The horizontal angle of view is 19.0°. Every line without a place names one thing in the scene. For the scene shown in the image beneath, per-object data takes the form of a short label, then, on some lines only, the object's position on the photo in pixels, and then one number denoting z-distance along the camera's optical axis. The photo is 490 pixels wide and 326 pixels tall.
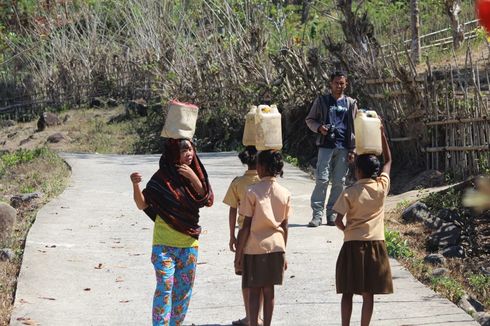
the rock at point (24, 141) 37.21
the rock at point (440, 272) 12.39
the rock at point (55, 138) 36.59
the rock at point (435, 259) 13.21
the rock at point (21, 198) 18.09
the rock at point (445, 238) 14.06
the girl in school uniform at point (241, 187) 9.77
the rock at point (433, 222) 15.02
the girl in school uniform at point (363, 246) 9.03
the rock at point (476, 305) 11.21
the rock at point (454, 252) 13.63
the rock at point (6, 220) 14.30
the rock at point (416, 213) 16.07
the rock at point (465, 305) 10.74
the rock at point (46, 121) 39.20
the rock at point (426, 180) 19.49
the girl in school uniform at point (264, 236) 9.00
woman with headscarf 8.84
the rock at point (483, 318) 10.21
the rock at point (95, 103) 41.36
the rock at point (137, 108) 38.65
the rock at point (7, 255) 12.96
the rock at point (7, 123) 41.56
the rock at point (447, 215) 14.51
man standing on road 15.11
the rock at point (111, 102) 40.94
